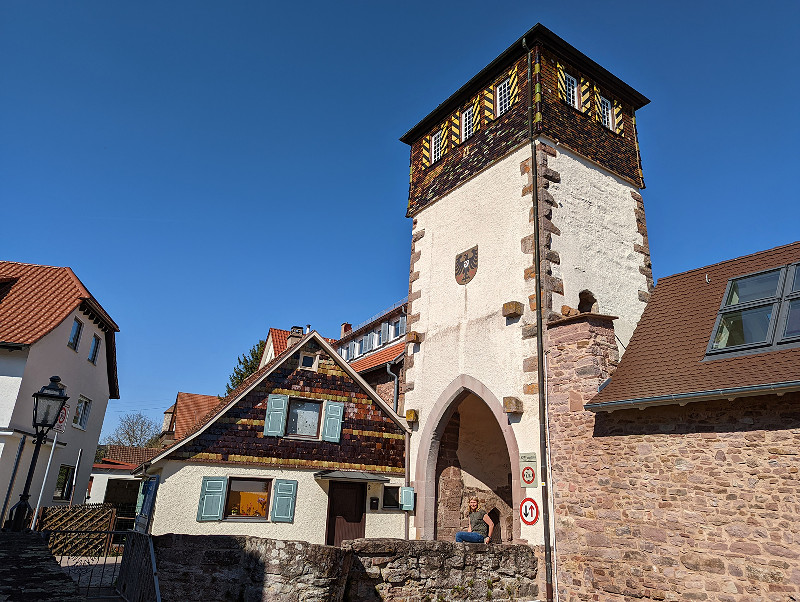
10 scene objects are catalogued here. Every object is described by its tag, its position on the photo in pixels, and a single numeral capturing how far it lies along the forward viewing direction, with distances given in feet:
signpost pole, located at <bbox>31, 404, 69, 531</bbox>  54.71
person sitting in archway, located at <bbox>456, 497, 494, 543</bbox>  38.58
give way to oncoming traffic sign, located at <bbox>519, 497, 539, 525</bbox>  34.76
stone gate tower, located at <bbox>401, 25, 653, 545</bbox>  40.50
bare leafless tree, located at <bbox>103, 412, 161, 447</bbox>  164.86
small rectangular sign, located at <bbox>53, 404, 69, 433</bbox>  56.44
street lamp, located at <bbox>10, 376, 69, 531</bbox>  28.40
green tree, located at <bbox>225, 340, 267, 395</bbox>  112.98
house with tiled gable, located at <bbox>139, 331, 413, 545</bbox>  41.65
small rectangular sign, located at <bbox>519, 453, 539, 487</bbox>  35.45
